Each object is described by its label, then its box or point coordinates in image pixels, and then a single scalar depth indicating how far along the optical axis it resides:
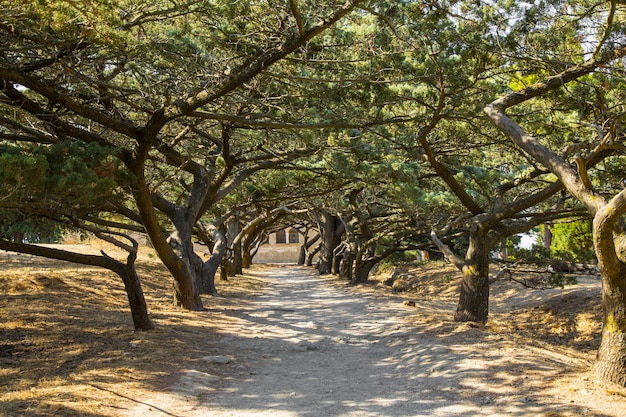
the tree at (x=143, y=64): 5.91
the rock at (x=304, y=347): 8.91
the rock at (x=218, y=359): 7.61
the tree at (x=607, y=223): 5.58
